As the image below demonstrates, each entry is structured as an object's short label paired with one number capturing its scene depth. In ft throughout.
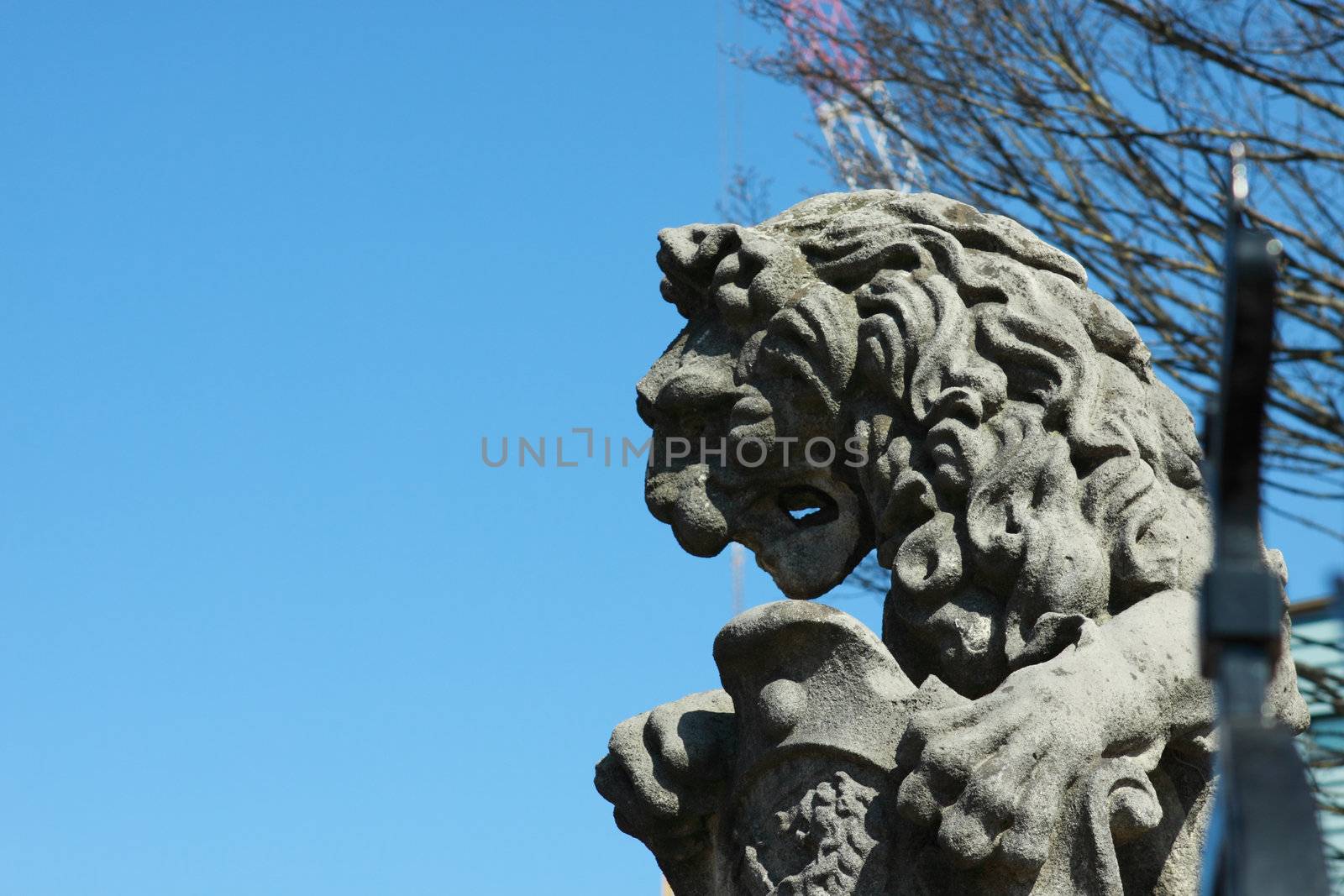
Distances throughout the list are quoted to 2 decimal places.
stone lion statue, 18.95
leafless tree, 45.24
